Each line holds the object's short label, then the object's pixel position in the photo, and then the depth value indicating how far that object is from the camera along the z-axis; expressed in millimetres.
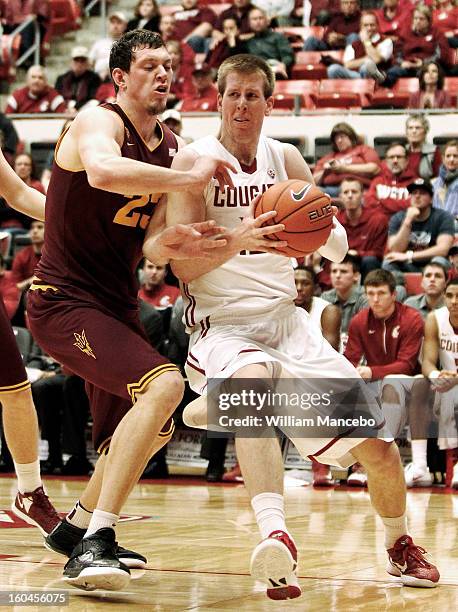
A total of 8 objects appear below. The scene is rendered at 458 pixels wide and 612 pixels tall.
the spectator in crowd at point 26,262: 10398
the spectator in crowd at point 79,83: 13656
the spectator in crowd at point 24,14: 15148
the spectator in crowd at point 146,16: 14141
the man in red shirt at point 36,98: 13672
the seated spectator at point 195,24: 14070
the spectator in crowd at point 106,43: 14375
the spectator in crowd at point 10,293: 10008
